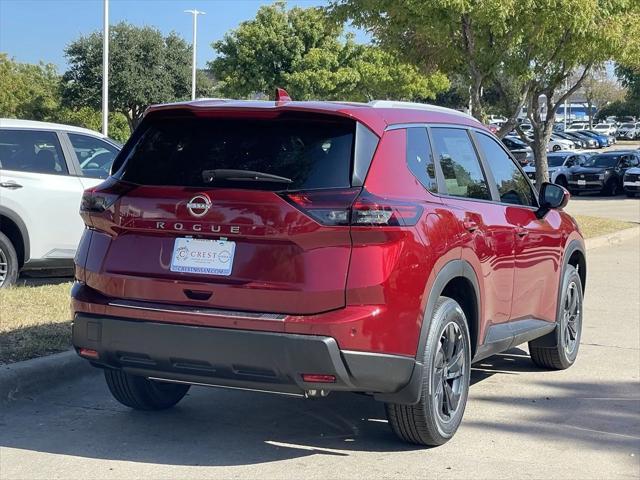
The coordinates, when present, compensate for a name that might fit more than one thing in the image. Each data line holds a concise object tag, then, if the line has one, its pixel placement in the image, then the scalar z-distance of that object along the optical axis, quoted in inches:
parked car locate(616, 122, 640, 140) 3208.7
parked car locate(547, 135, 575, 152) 2314.0
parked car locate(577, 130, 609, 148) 2659.9
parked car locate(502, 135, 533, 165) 1670.8
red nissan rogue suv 176.7
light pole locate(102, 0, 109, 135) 1366.9
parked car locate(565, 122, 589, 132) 3777.1
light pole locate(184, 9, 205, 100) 1845.4
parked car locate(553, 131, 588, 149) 2541.8
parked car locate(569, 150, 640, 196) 1318.9
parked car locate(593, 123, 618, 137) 3223.4
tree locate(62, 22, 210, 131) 2060.8
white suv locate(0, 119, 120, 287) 366.3
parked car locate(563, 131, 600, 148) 2615.7
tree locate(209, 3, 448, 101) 1814.7
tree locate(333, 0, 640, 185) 604.4
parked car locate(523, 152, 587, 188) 1363.2
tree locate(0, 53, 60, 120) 2416.3
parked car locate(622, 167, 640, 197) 1279.5
